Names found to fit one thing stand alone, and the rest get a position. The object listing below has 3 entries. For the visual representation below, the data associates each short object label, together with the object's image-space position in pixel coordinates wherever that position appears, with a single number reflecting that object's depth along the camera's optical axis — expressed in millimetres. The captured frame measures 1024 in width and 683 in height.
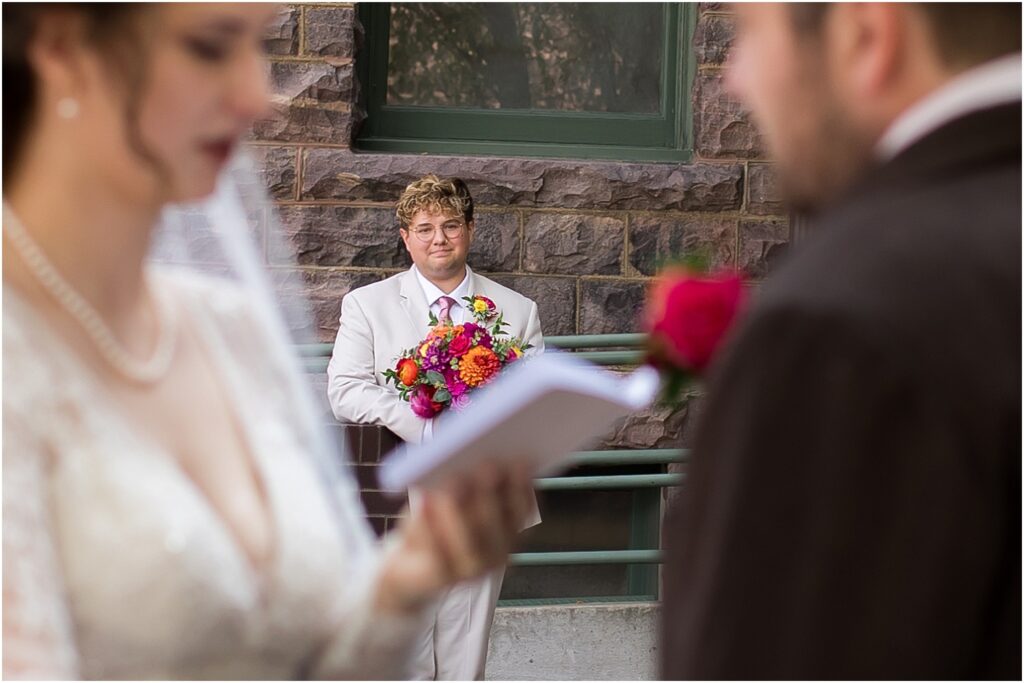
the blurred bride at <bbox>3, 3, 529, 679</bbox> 2043
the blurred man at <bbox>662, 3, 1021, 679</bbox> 1689
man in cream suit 5437
